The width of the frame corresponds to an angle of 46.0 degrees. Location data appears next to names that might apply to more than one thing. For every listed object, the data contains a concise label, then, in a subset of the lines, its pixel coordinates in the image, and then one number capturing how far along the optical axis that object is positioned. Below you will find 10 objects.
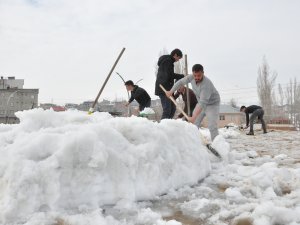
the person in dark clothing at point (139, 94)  8.05
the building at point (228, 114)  59.89
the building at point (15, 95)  63.09
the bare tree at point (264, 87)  31.29
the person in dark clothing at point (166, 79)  6.73
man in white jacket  5.32
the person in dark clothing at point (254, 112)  10.61
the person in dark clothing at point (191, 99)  7.60
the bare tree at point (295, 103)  20.36
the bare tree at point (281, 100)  30.39
